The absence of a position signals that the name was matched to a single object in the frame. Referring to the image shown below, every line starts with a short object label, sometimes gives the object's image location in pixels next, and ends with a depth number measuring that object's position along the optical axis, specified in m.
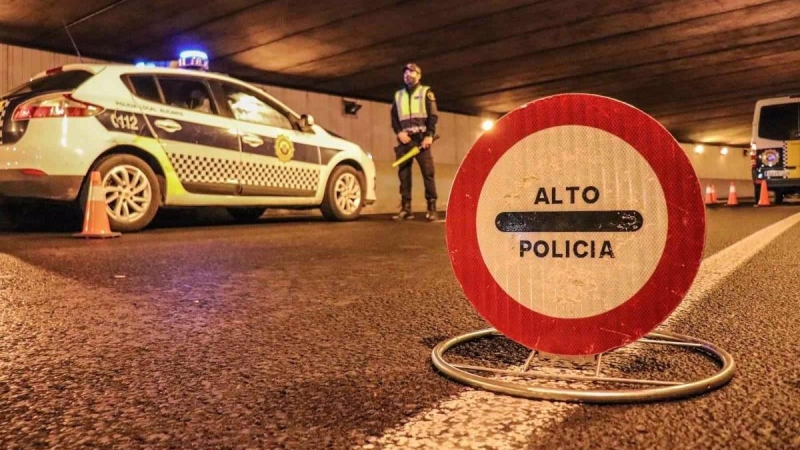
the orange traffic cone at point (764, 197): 14.02
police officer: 9.17
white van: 13.58
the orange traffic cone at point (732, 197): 15.10
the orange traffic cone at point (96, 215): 6.34
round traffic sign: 1.73
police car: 6.51
